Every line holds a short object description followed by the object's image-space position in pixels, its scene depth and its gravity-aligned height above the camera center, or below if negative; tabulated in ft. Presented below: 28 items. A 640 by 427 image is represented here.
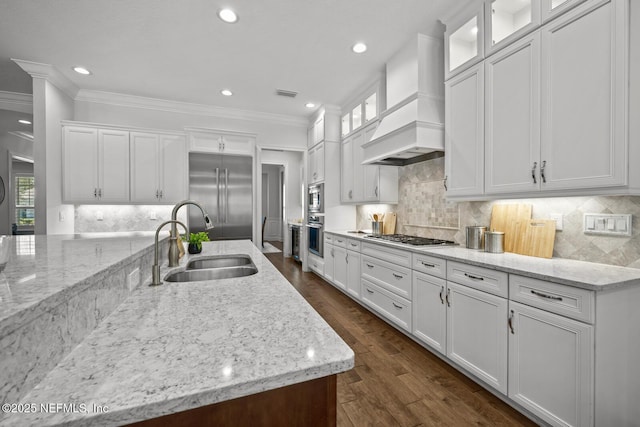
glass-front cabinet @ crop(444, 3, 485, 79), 7.25 +4.92
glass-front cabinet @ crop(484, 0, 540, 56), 6.59 +4.77
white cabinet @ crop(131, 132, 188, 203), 12.83 +2.13
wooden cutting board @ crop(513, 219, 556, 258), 6.16 -0.61
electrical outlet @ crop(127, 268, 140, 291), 3.64 -0.94
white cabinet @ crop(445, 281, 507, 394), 5.51 -2.69
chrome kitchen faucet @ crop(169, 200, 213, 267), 5.26 -0.71
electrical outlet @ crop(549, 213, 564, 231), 6.12 -0.19
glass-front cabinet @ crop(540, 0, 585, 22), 5.18 +3.99
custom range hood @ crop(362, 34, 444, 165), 8.34 +3.57
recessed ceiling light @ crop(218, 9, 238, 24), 7.78 +5.72
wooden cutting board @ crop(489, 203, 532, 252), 6.81 -0.20
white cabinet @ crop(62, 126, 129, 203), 11.87 +2.10
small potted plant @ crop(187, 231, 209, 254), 6.85 -0.83
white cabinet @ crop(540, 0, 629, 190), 4.54 +2.07
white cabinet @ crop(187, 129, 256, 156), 14.12 +3.75
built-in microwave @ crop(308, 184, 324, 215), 15.31 +0.77
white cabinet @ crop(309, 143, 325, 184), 15.47 +2.88
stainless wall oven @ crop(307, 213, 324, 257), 15.29 -1.30
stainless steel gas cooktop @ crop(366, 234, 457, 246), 8.63 -0.98
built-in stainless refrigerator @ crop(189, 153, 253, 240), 14.05 +1.01
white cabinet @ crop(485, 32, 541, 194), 5.73 +2.11
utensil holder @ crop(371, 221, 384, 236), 12.14 -0.69
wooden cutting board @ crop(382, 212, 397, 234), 12.12 -0.52
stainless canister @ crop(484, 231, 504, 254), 6.84 -0.77
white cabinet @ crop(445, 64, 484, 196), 6.91 +2.13
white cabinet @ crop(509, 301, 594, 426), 4.30 -2.66
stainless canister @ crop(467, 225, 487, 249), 7.60 -0.71
